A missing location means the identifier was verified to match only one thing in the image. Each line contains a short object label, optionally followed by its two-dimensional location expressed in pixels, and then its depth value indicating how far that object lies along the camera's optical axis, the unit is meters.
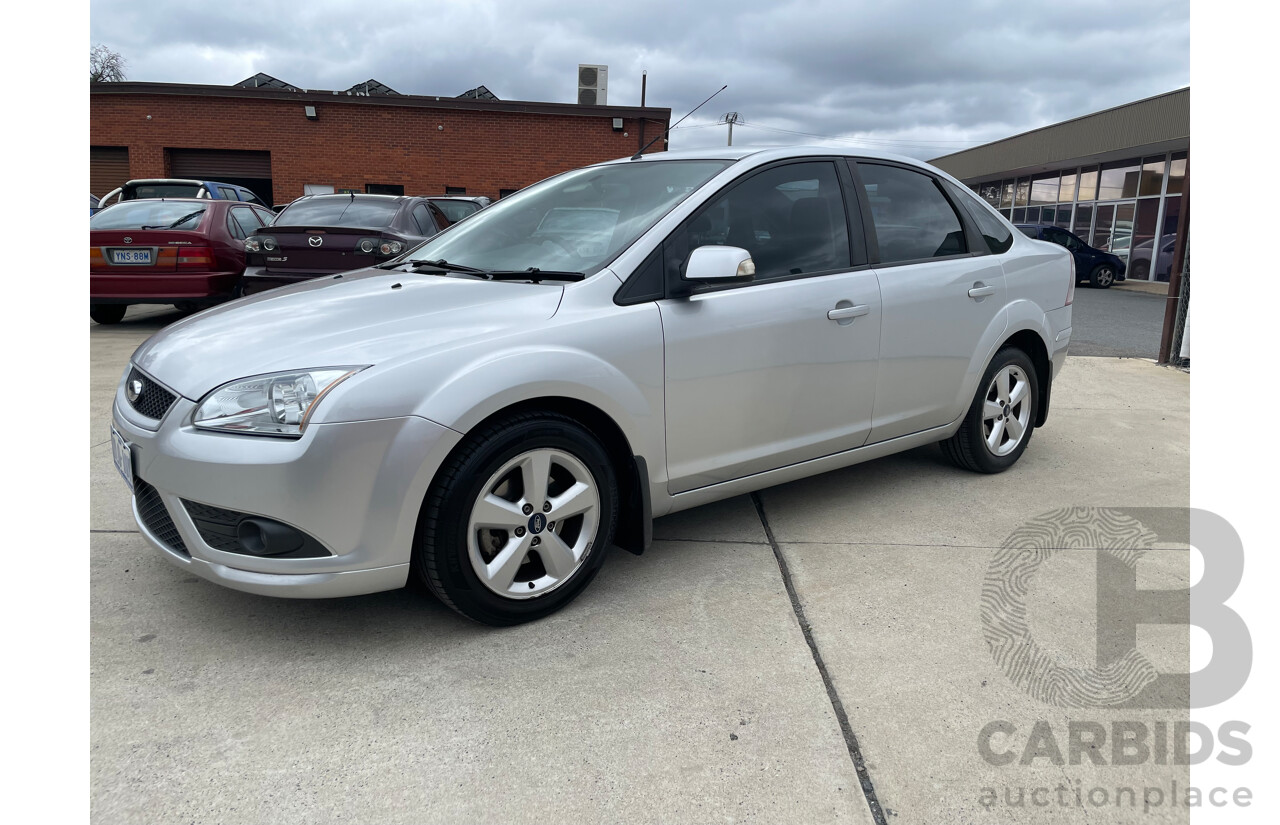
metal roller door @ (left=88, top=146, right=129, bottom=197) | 21.59
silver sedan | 2.43
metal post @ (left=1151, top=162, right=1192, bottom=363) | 7.89
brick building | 21.22
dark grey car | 7.84
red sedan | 8.38
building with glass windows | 19.61
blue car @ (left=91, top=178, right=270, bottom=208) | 12.66
